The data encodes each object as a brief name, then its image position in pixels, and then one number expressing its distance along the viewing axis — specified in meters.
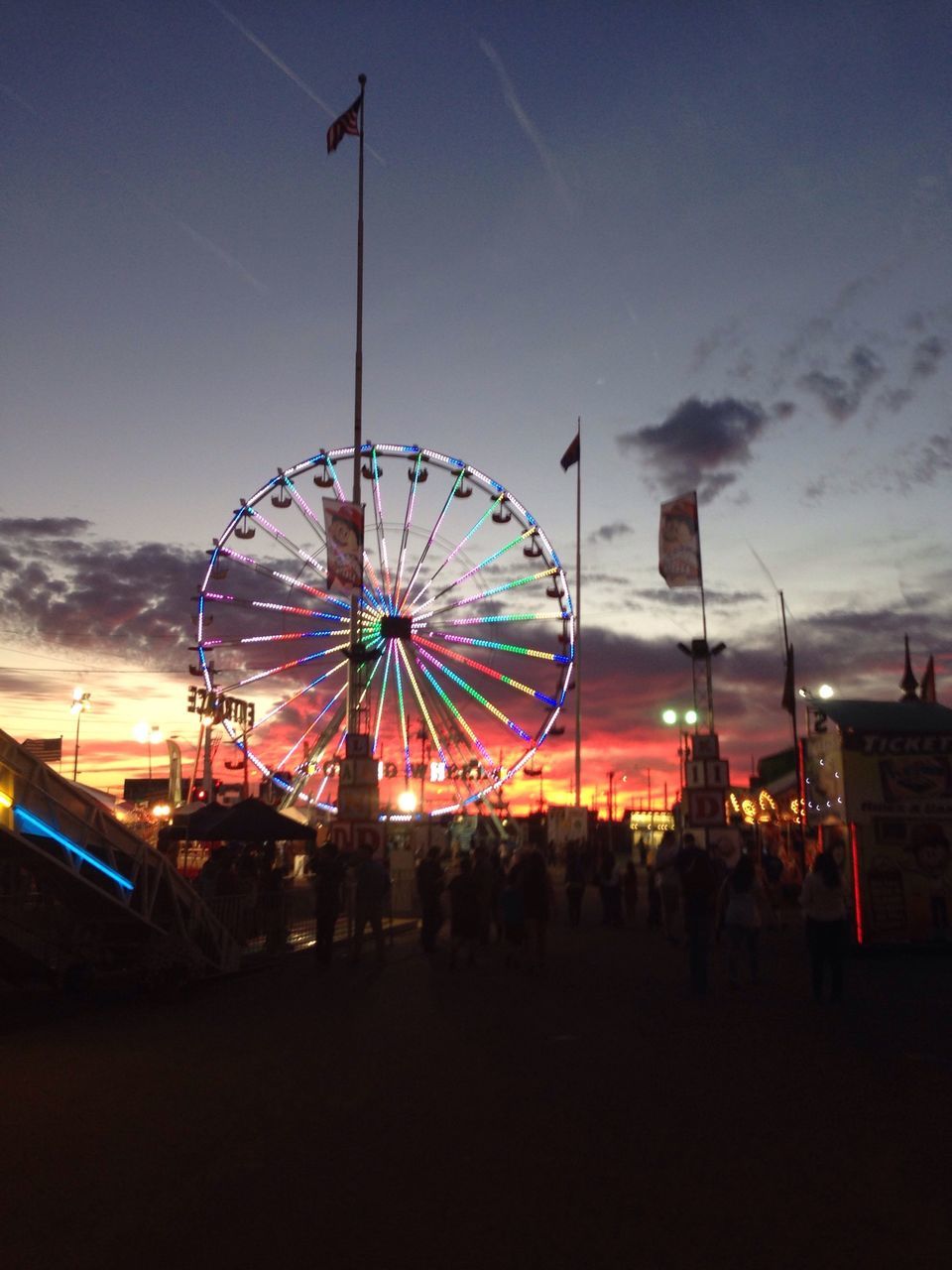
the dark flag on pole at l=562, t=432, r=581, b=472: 40.50
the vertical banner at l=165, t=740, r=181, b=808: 53.53
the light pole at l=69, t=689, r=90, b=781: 45.59
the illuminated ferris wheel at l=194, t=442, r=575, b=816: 34.91
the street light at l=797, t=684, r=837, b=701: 22.14
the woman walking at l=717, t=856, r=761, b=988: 13.49
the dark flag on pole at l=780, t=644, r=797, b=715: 39.92
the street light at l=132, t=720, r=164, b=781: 47.16
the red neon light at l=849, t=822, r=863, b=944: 18.00
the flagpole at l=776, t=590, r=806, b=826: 39.38
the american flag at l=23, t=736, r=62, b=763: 44.59
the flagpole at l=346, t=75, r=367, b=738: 24.31
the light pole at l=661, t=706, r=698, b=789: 28.75
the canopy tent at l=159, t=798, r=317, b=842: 20.33
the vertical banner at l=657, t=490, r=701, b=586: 25.34
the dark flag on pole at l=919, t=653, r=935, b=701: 36.06
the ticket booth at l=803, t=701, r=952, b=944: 18.00
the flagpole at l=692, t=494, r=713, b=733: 23.58
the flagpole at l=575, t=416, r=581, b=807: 43.48
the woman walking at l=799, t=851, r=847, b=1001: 12.22
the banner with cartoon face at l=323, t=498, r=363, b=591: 22.86
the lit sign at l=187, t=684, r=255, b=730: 35.44
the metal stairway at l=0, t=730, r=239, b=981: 10.75
